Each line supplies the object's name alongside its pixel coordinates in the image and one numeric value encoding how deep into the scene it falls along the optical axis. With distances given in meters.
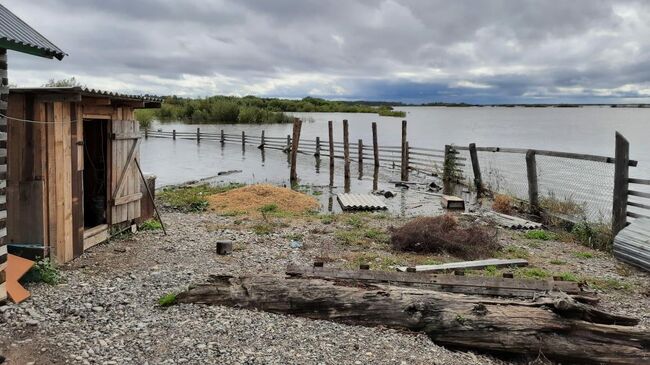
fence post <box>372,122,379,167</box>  25.63
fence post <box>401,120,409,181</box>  22.89
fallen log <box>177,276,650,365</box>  4.93
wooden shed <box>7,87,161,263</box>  6.95
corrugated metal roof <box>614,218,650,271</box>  8.07
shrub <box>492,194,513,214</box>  13.89
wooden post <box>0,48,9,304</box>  5.52
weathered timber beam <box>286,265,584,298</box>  6.20
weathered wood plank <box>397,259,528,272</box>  7.55
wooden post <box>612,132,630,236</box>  9.75
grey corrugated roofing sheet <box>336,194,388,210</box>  14.46
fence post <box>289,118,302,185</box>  21.58
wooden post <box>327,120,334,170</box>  25.12
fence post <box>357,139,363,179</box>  26.09
